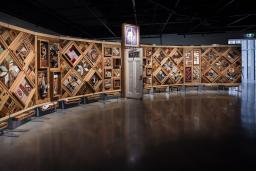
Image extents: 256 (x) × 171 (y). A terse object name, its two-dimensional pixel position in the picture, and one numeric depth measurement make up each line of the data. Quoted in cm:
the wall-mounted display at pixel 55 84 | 533
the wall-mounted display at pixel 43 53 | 486
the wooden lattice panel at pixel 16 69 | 380
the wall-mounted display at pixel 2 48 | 369
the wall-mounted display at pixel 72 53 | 591
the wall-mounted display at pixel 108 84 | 725
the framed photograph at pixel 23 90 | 416
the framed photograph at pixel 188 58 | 959
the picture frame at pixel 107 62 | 725
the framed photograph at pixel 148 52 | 864
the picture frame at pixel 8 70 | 376
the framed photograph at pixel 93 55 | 660
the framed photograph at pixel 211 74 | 965
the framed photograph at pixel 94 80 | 673
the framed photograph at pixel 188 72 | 963
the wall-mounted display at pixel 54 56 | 530
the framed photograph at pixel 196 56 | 961
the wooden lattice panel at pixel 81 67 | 588
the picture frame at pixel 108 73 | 731
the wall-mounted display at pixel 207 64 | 956
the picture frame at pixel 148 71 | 870
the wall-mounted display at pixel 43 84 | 491
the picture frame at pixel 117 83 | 761
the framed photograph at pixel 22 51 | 418
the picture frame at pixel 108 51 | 724
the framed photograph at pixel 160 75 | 903
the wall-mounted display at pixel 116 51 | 750
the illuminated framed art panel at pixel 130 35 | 738
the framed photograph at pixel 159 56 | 895
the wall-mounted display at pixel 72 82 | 591
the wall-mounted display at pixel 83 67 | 627
